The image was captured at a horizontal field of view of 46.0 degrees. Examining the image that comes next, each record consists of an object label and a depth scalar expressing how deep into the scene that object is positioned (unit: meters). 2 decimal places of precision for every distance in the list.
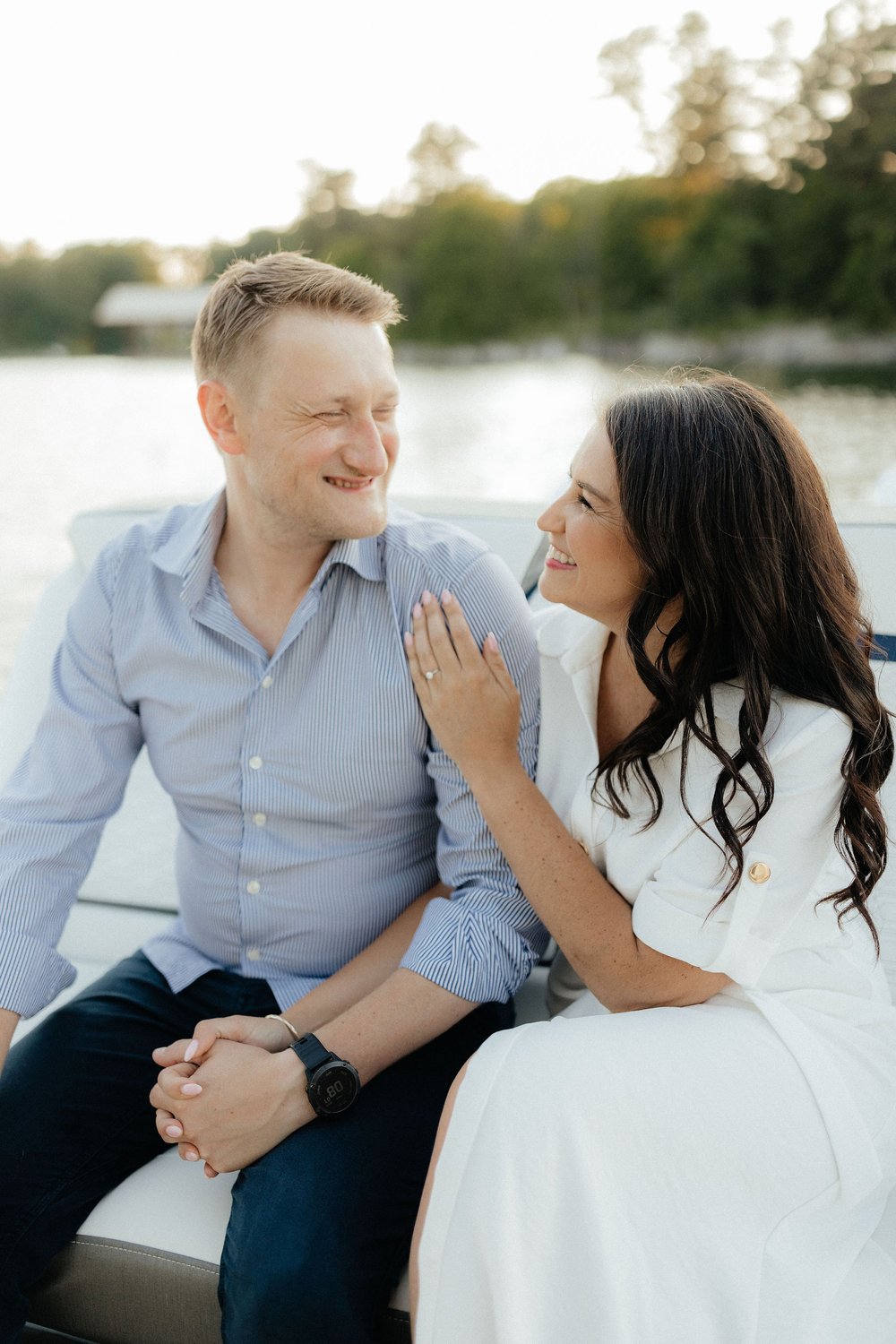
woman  1.04
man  1.29
